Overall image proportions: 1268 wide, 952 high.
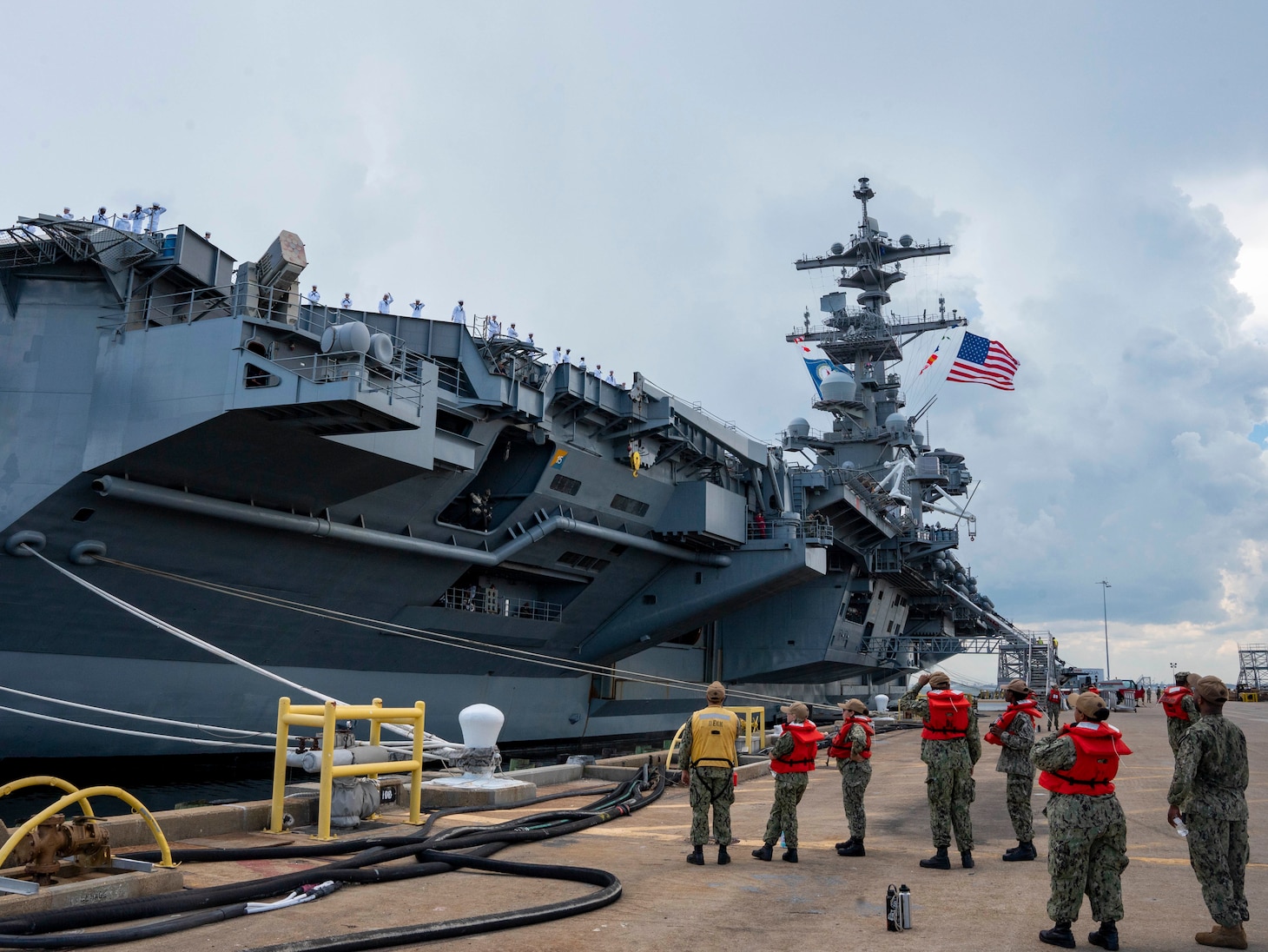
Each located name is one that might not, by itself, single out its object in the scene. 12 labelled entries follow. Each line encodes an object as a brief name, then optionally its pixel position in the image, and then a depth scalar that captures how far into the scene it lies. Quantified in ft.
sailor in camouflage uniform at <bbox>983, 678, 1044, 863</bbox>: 23.25
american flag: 99.81
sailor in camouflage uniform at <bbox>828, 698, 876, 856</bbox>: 23.63
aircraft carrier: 42.91
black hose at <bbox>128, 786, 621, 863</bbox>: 17.94
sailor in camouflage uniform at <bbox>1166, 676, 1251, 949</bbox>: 15.35
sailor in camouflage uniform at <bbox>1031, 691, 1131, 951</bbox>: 14.88
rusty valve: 15.24
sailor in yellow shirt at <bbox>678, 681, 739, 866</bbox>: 22.00
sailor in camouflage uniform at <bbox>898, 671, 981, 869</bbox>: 21.91
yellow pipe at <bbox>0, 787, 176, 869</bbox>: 14.51
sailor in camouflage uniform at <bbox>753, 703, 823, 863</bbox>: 22.49
